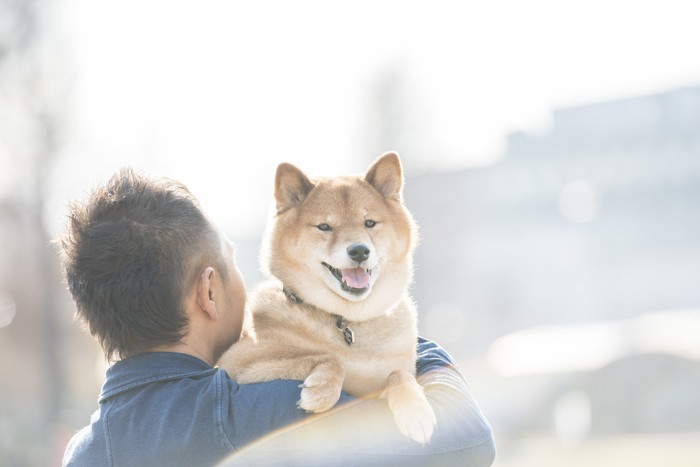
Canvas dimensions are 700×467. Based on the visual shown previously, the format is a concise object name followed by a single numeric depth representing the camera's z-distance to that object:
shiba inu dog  2.56
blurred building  32.19
